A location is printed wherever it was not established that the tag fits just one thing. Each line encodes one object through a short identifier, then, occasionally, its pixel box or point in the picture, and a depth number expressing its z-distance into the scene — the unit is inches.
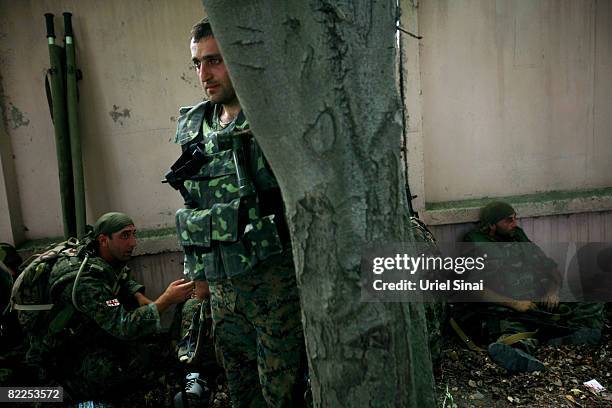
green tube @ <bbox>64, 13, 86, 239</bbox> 130.1
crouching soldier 100.0
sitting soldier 130.3
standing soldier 70.0
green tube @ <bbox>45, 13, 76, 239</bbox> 129.0
